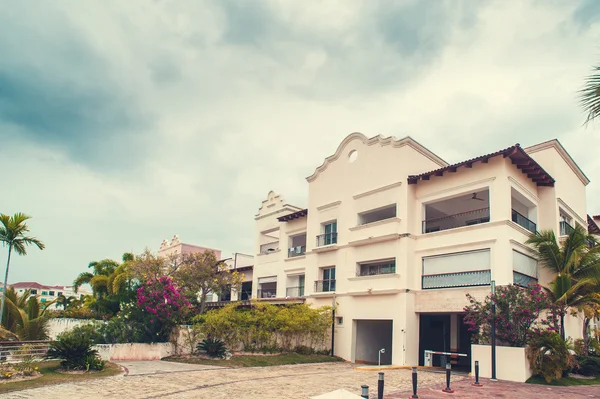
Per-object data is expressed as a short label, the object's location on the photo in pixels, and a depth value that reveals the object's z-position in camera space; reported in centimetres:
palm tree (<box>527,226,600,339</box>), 2080
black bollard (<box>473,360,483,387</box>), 1716
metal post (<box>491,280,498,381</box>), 1817
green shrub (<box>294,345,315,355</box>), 2747
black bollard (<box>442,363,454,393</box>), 1559
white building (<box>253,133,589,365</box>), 2319
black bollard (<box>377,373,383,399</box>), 1154
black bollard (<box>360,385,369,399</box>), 992
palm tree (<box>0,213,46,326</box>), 2830
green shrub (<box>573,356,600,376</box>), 2005
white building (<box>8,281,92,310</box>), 11925
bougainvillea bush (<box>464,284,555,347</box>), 1928
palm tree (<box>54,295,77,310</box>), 5742
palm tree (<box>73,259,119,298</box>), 3884
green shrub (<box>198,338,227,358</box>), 2377
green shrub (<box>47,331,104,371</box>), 1700
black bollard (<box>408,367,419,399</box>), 1410
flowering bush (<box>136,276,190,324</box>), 2370
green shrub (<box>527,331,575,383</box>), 1830
